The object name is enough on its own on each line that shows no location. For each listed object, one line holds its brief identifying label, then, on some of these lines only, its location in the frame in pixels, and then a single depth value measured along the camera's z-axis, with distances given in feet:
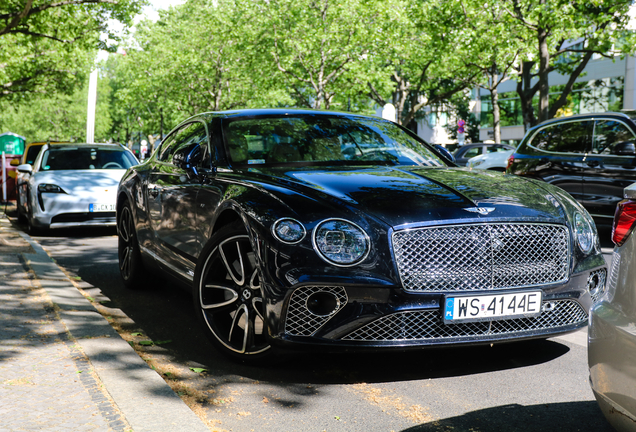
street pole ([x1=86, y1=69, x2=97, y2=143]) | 68.39
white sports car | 35.96
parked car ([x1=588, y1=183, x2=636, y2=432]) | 7.42
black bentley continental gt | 11.73
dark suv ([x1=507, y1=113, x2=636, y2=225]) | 30.91
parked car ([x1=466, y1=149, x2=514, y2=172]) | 63.36
